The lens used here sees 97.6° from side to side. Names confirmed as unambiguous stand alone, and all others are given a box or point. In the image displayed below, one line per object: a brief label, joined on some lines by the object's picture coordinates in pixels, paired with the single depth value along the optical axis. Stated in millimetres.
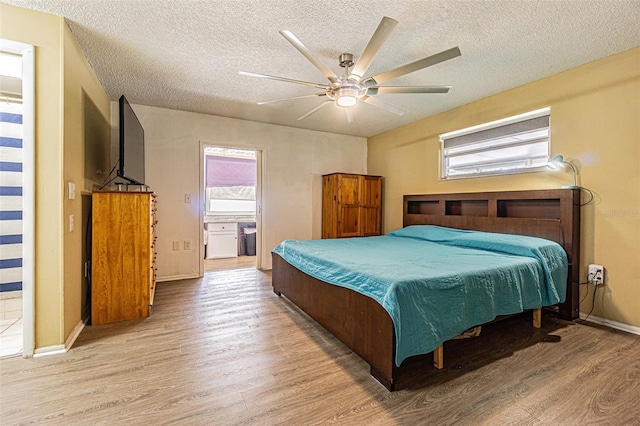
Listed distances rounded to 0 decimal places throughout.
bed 1638
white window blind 3098
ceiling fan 1738
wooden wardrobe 4738
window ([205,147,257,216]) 6188
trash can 6195
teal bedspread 1615
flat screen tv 2506
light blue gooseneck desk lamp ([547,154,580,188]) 2745
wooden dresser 2475
